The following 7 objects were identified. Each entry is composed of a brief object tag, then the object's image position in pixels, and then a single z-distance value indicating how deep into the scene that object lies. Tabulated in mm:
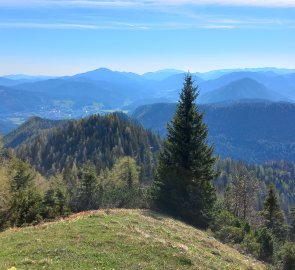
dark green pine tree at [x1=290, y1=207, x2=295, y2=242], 82750
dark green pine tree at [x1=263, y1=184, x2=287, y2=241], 63000
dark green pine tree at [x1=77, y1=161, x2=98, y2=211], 50594
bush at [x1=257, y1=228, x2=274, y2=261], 35903
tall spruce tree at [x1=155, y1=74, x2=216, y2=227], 42375
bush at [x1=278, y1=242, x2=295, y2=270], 29797
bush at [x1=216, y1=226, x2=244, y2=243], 36688
